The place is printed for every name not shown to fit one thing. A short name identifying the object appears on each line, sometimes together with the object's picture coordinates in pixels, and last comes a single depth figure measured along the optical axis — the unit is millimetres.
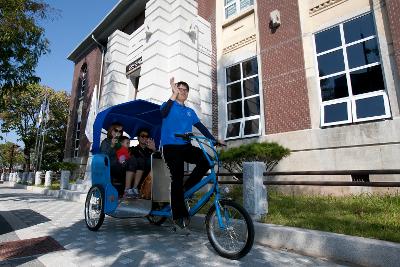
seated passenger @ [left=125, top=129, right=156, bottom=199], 5391
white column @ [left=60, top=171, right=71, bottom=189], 14695
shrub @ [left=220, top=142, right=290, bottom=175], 7988
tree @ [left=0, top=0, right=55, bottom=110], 10273
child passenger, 5571
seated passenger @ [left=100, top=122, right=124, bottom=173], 5559
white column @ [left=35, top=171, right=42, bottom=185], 20969
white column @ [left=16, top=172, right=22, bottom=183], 28575
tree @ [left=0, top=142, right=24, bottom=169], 65250
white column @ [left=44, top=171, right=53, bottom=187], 19250
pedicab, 3576
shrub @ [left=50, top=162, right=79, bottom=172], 17859
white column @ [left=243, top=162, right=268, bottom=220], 5105
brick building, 7898
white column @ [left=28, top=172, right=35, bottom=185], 23197
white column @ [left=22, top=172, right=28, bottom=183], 26234
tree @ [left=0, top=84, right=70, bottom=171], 31203
